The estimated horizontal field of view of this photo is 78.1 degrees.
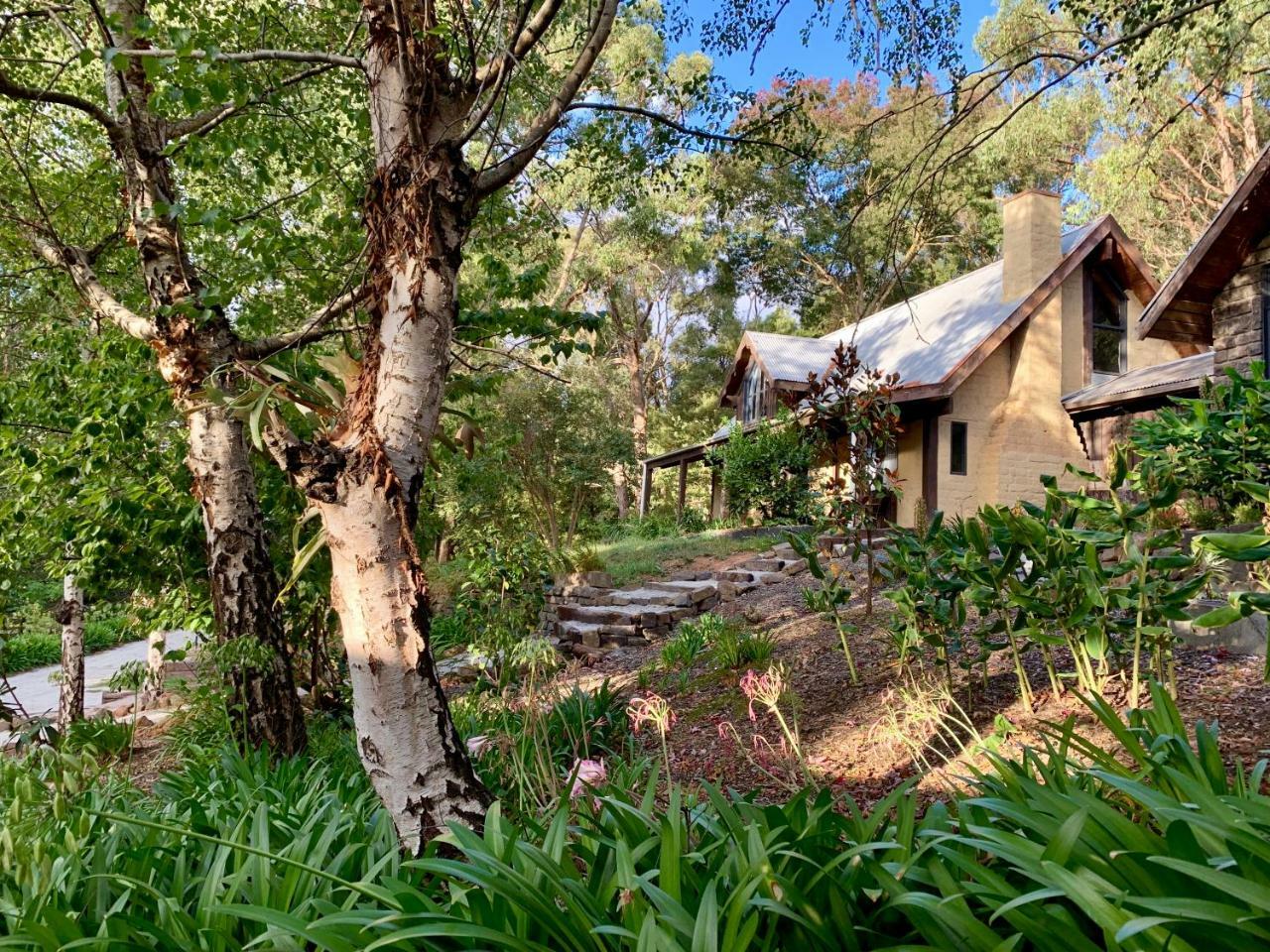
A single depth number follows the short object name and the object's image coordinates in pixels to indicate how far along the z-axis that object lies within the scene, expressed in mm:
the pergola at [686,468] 19516
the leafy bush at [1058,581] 2748
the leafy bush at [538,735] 3203
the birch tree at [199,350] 4062
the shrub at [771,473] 15500
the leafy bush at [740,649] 5250
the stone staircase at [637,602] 8398
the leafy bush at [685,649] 5848
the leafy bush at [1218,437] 4598
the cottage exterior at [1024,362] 14242
